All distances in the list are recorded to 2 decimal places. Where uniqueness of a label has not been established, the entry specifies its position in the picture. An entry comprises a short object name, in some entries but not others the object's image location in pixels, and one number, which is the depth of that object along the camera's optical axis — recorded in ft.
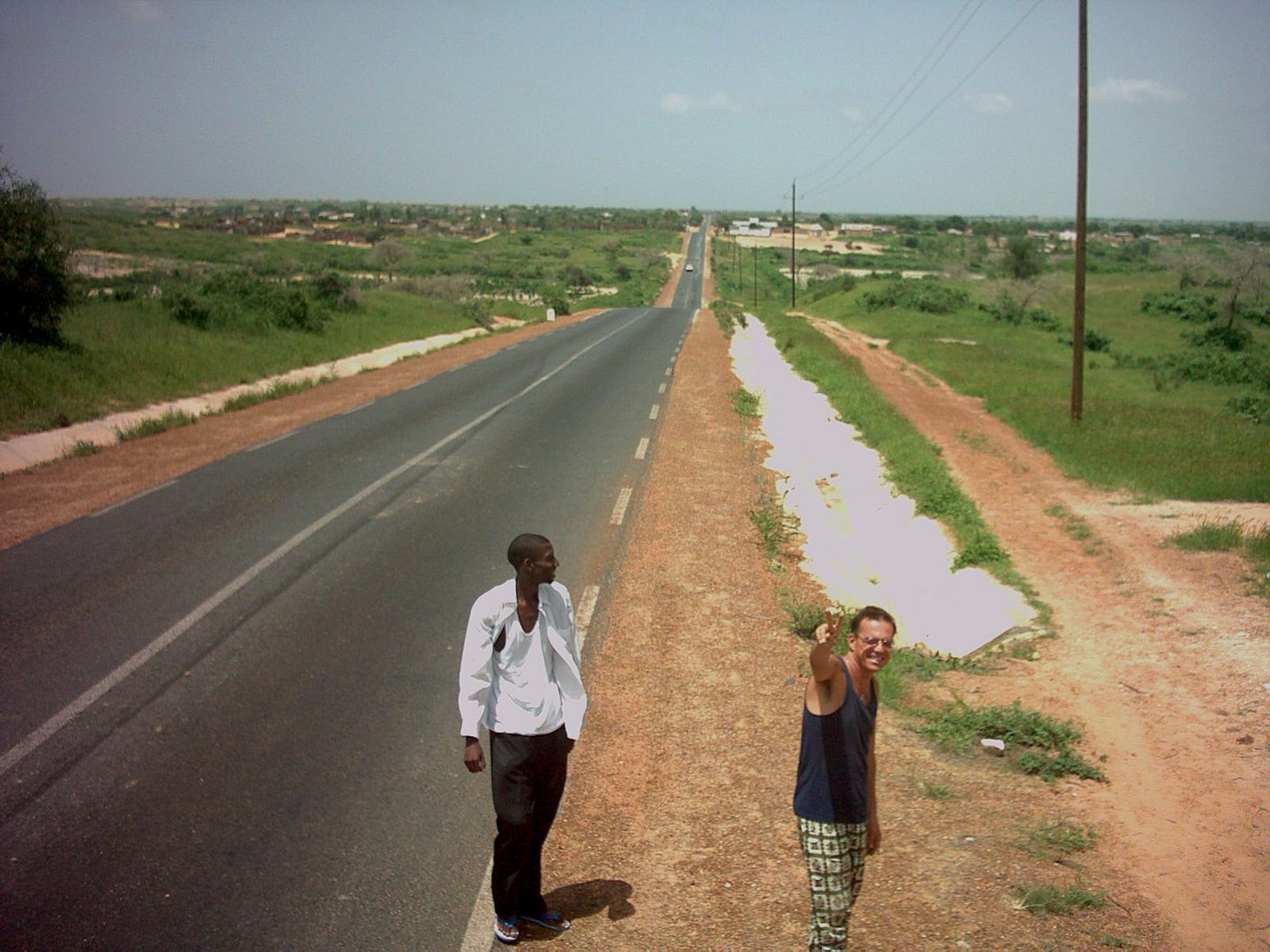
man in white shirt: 14.10
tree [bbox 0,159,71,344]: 69.62
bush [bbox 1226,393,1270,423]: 68.64
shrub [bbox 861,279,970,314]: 169.89
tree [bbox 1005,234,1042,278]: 241.96
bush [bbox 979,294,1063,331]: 159.54
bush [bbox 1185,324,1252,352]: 128.18
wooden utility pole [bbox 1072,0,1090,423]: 61.21
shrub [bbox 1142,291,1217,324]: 162.40
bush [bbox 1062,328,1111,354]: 131.13
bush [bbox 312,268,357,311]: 122.01
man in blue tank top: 12.61
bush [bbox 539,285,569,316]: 183.93
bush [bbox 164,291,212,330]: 91.15
